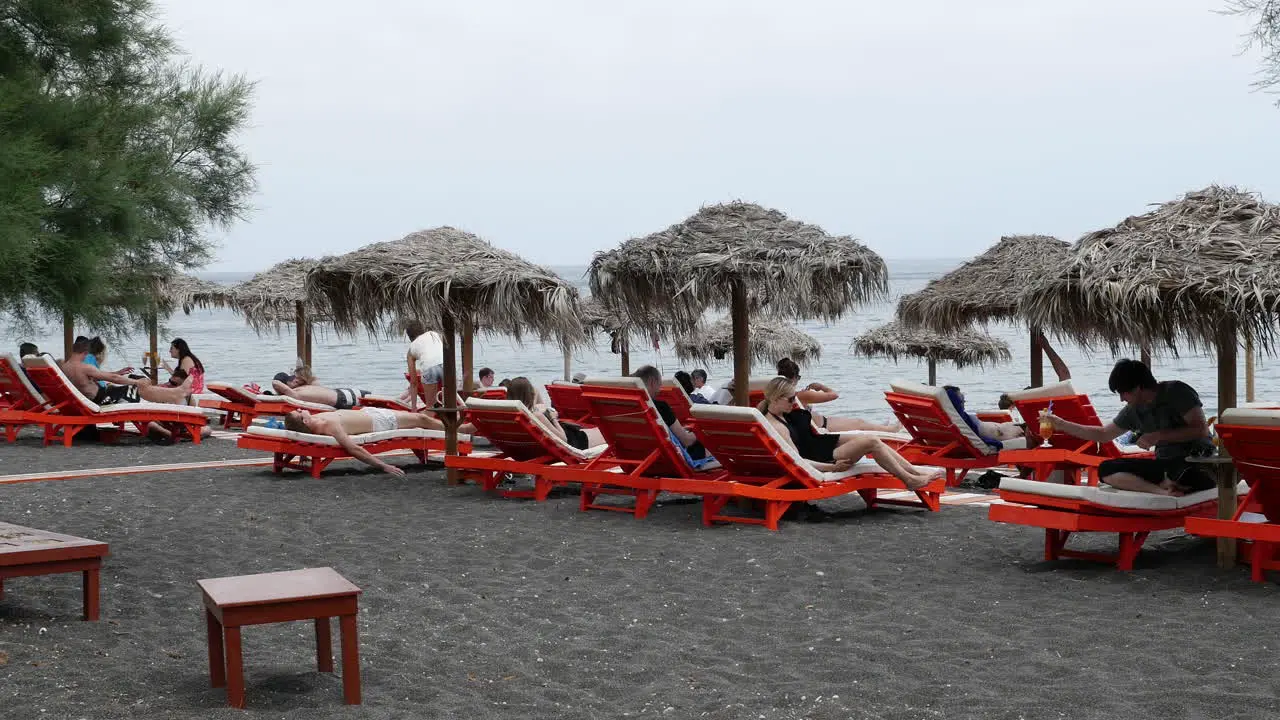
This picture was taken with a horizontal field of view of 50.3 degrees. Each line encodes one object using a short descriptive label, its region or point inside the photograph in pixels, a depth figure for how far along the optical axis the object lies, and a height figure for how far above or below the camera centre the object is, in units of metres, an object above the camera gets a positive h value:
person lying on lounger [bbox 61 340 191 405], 13.73 -0.42
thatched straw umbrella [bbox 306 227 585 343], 9.91 +0.40
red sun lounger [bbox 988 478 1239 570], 6.25 -0.89
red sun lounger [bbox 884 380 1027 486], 9.87 -0.79
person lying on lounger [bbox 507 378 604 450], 9.59 -0.60
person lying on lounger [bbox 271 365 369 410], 15.37 -0.58
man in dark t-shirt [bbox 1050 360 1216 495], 6.43 -0.55
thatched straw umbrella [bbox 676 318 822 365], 22.34 -0.19
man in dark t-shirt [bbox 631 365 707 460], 8.62 -0.51
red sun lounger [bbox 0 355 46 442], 13.45 -0.50
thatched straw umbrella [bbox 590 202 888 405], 8.91 +0.40
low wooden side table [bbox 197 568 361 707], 4.07 -0.80
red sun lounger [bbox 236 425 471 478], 10.75 -0.81
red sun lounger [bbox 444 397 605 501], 9.20 -0.76
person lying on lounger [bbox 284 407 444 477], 10.65 -0.66
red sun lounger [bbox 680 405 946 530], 7.71 -0.86
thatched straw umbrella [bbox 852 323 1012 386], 21.22 -0.32
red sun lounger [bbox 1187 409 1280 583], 5.66 -0.71
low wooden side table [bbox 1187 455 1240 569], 6.28 -0.85
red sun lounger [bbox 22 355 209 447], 13.34 -0.62
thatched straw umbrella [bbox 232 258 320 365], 18.77 +0.64
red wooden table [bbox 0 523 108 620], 5.08 -0.78
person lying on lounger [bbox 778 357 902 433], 12.17 -0.85
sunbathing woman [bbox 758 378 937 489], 8.14 -0.71
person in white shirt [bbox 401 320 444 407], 13.38 -0.15
